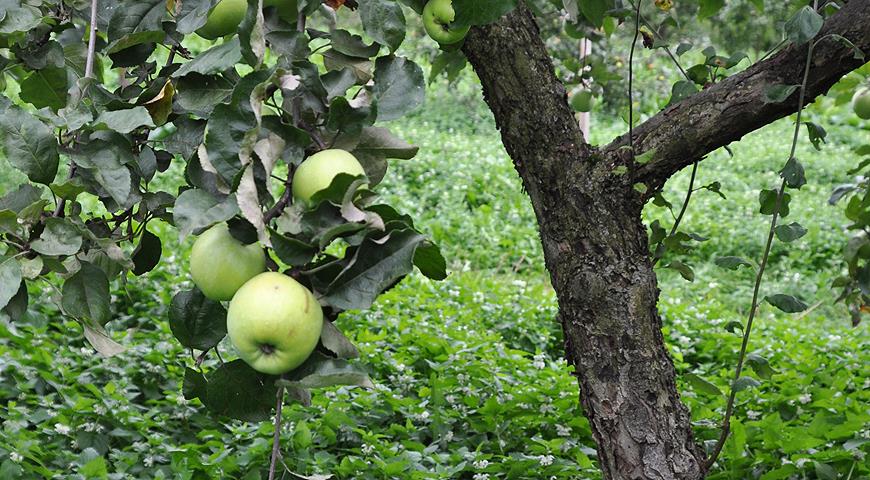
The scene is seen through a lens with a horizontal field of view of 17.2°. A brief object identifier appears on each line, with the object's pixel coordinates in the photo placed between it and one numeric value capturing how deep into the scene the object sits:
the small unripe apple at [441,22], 2.76
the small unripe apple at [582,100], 4.55
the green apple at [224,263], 2.47
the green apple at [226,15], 2.68
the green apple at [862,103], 4.68
